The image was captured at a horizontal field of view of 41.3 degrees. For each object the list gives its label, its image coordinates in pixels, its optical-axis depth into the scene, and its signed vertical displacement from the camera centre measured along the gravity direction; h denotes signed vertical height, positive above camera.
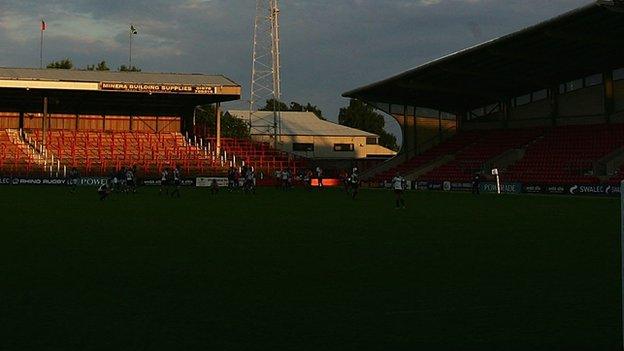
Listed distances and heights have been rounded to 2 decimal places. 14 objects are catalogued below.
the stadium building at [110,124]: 66.50 +7.28
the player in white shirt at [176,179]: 44.22 +1.20
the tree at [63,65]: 122.83 +20.70
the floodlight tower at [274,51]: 83.25 +15.39
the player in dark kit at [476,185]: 51.72 +0.85
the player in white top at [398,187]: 33.49 +0.50
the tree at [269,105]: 166.88 +19.33
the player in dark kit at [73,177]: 50.56 +1.57
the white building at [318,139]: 105.19 +7.96
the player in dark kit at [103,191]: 38.16 +0.50
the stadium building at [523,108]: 48.91 +7.15
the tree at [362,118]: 163.75 +16.26
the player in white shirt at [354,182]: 43.00 +0.92
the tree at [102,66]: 123.53 +20.41
